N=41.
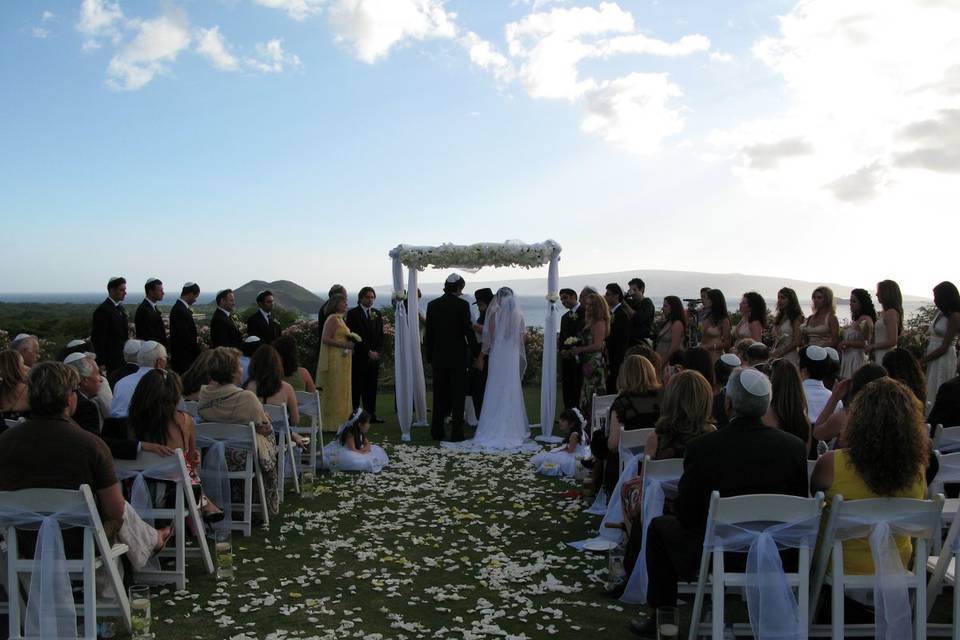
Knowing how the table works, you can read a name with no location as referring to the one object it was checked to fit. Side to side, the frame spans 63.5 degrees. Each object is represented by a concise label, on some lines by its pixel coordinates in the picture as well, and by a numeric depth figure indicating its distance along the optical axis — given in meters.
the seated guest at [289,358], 8.67
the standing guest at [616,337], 10.52
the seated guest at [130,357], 6.48
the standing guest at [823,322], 9.16
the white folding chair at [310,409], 8.15
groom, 10.38
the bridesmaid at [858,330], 9.21
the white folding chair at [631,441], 5.58
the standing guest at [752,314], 9.59
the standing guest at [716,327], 9.91
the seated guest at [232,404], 6.23
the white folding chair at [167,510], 4.80
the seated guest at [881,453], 3.76
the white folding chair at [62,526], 3.74
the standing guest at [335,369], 10.40
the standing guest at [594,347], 9.84
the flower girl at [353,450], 8.41
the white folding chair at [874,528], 3.64
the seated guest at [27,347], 6.80
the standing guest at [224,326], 10.54
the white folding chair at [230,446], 5.95
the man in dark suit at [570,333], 10.80
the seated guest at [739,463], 3.92
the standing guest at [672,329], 10.02
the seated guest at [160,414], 5.09
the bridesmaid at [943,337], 8.68
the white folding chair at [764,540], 3.63
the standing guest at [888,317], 8.89
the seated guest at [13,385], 5.80
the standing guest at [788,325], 9.44
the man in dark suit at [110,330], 9.88
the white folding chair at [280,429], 6.95
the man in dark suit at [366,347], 11.16
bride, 10.28
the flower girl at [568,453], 8.28
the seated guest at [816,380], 5.96
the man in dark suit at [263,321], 10.77
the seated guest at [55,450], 3.90
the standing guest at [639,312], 10.89
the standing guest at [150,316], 10.01
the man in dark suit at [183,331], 10.55
